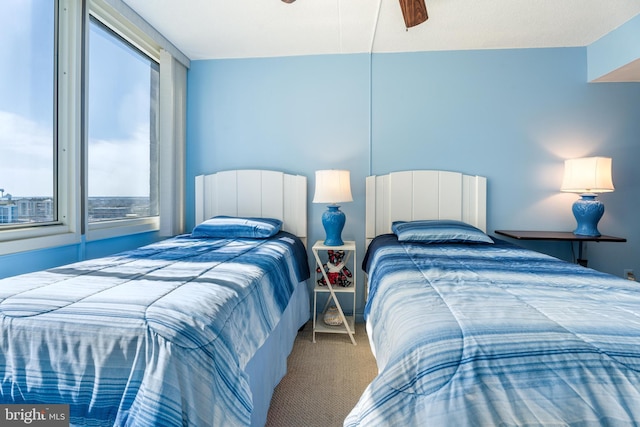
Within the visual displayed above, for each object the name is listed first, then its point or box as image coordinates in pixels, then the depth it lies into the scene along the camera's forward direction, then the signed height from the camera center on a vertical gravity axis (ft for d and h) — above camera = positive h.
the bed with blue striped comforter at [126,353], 2.79 -1.37
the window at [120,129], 7.25 +2.04
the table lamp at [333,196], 7.87 +0.33
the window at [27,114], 5.48 +1.74
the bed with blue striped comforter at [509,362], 2.44 -1.28
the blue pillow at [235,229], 7.88 -0.51
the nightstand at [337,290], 7.77 -2.00
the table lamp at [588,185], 7.85 +0.63
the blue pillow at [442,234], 7.27 -0.57
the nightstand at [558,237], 7.80 -0.67
